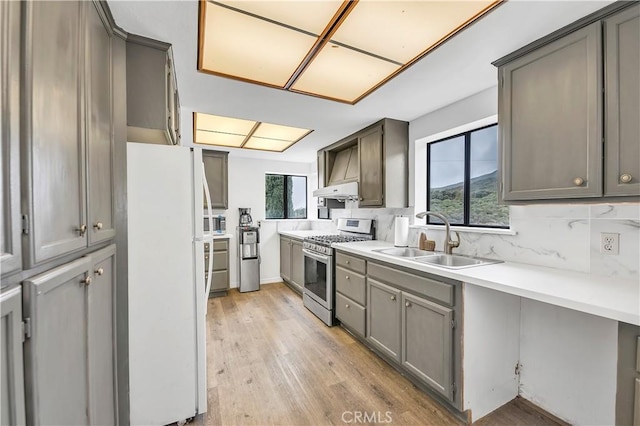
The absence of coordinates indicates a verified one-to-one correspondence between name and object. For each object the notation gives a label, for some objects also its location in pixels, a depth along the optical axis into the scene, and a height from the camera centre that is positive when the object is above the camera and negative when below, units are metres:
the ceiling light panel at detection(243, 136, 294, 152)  3.87 +0.99
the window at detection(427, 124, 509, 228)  2.32 +0.28
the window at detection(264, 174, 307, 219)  5.28 +0.25
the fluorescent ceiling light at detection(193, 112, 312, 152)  3.08 +1.00
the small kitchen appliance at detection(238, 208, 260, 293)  4.51 -0.83
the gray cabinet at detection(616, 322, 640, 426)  1.07 -0.68
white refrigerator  1.56 -0.45
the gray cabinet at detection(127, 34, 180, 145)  1.60 +0.76
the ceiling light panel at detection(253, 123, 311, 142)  3.29 +1.00
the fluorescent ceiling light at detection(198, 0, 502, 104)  1.33 +1.00
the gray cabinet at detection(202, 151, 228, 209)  4.41 +0.57
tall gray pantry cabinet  0.62 -0.02
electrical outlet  1.51 -0.19
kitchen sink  2.06 -0.42
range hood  3.28 +0.23
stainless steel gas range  3.14 -0.70
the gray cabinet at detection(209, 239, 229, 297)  4.24 -0.95
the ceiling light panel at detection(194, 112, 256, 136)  2.94 +1.00
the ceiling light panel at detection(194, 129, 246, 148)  3.55 +0.99
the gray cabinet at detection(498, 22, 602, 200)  1.35 +0.50
